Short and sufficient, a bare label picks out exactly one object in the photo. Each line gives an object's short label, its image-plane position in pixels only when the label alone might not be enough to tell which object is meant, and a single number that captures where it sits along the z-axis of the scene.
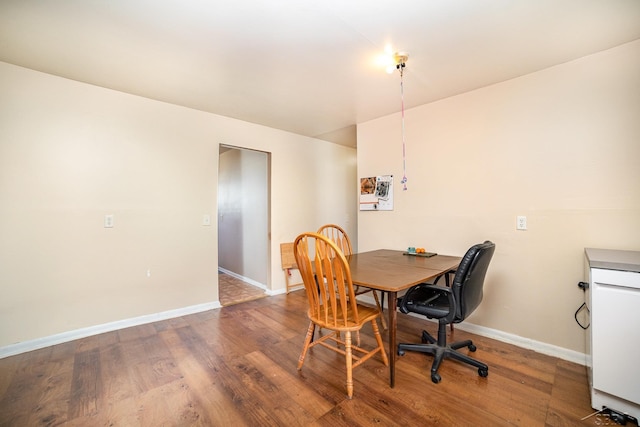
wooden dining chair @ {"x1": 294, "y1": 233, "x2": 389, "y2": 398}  1.58
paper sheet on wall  3.14
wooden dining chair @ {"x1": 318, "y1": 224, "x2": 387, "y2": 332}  2.31
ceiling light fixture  1.95
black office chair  1.70
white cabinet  1.33
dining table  1.61
